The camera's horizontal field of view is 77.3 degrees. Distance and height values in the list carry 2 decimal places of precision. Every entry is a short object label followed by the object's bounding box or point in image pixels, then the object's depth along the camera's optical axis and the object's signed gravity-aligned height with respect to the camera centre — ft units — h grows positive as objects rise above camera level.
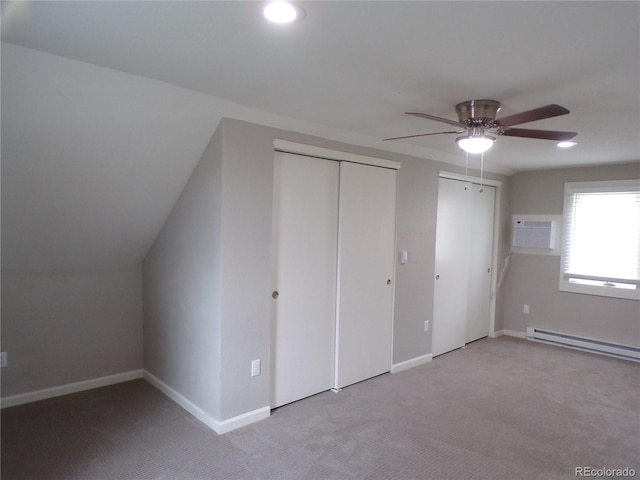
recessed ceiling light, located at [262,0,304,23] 4.74 +2.64
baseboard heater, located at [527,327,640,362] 15.02 -4.33
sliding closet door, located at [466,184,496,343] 16.47 -1.22
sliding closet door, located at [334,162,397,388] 11.53 -1.28
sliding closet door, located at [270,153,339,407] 10.19 -1.26
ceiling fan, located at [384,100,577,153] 7.88 +2.11
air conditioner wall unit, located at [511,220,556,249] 16.71 +0.01
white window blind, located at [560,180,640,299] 14.85 -0.13
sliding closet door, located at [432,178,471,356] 14.74 -1.32
